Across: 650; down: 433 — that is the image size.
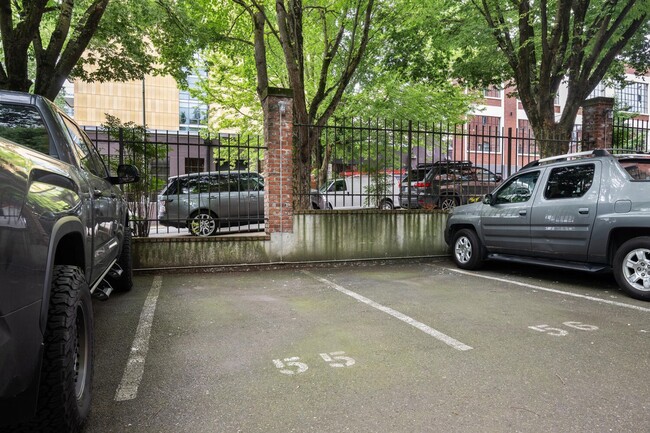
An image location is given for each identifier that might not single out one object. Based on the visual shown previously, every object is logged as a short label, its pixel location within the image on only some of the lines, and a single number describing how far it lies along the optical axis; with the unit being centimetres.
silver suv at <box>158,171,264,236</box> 1021
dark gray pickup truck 164
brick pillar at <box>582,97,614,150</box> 1085
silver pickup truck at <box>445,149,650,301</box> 557
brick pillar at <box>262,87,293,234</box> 818
